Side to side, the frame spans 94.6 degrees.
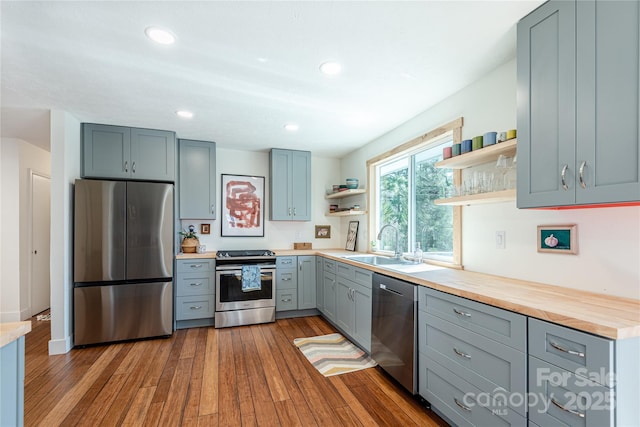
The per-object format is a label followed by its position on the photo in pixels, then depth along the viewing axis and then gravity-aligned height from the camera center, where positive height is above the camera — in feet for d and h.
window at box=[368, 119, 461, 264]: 9.09 +0.45
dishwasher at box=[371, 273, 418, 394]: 6.97 -3.03
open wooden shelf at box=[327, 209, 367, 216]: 13.33 -0.04
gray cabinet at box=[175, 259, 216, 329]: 11.89 -3.26
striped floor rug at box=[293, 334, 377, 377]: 8.68 -4.58
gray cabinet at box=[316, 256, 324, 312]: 13.01 -3.21
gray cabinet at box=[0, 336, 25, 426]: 3.46 -2.07
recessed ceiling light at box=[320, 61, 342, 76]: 6.76 +3.41
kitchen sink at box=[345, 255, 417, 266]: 10.17 -1.77
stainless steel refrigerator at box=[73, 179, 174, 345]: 10.12 -1.73
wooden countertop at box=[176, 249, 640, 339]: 3.69 -1.45
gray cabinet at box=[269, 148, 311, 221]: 14.17 +1.35
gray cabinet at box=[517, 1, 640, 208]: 3.92 +1.65
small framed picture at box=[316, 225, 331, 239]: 15.90 -1.05
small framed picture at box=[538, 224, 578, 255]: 5.48 -0.51
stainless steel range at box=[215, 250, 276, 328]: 12.03 -3.18
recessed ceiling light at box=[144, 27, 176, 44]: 5.57 +3.44
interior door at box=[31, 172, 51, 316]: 13.69 -1.44
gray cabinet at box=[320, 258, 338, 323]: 11.74 -3.18
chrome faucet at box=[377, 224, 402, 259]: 10.36 -1.17
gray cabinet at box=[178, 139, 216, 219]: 12.90 +1.48
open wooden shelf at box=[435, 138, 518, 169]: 6.09 +1.31
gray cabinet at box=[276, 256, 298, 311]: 13.10 -3.18
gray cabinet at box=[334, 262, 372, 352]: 9.21 -3.10
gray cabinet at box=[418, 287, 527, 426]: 4.68 -2.72
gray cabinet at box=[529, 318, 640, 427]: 3.55 -2.15
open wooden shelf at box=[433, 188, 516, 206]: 5.98 +0.31
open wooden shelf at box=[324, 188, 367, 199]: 13.44 +0.90
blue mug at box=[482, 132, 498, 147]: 6.46 +1.63
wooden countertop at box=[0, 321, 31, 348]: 3.38 -1.43
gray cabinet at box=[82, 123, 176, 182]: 10.82 +2.27
